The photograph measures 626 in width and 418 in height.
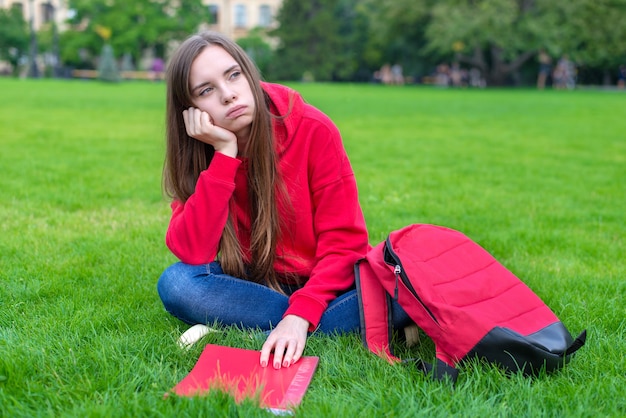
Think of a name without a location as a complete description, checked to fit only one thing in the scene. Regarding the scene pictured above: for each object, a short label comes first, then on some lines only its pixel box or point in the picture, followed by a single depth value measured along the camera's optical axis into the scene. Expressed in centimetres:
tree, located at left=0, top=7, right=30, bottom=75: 4450
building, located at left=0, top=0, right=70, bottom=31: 5338
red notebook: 201
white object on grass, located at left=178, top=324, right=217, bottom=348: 245
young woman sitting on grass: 241
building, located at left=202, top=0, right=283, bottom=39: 5753
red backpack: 214
